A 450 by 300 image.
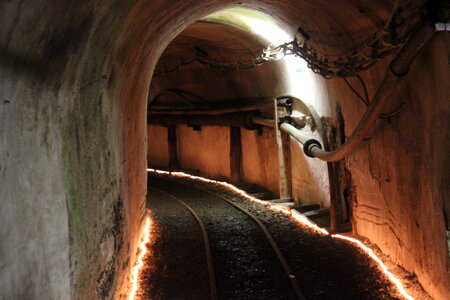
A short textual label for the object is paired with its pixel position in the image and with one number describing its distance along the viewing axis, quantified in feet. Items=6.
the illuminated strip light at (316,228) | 23.04
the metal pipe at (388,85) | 17.90
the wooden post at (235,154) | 54.49
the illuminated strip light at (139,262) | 23.20
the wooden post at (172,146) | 65.62
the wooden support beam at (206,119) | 49.49
